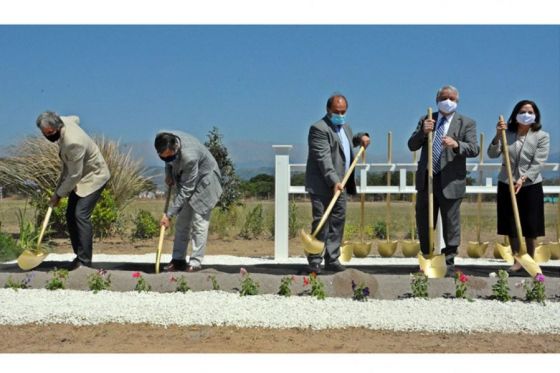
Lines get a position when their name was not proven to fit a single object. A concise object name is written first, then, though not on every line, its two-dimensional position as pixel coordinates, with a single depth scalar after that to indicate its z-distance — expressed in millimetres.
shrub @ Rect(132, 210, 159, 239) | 12539
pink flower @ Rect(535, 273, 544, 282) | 6398
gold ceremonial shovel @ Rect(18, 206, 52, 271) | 7184
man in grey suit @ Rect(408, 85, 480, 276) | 6840
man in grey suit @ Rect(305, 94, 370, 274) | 6875
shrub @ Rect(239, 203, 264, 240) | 13242
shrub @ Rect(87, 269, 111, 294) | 6695
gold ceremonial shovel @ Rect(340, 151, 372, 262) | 9484
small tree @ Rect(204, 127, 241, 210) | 13484
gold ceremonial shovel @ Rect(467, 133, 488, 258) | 9782
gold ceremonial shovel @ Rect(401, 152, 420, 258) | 9484
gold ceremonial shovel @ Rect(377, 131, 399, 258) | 9758
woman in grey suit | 7078
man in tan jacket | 6930
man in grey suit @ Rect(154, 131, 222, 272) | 6867
